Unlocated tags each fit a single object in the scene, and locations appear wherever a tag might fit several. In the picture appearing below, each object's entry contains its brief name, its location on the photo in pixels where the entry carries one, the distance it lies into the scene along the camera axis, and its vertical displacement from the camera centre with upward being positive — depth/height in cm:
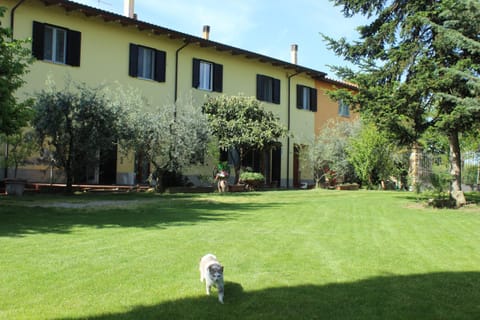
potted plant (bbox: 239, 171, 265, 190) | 2125 -6
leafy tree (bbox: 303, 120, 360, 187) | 2502 +141
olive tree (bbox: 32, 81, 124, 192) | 1434 +161
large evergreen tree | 1270 +338
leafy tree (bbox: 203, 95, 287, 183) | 1992 +230
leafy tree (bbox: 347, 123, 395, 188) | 2370 +124
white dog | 438 -92
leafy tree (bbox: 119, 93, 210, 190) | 1600 +138
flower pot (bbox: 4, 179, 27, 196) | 1436 -36
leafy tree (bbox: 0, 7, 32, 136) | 931 +175
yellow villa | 1697 +481
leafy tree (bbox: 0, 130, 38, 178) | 1468 +86
